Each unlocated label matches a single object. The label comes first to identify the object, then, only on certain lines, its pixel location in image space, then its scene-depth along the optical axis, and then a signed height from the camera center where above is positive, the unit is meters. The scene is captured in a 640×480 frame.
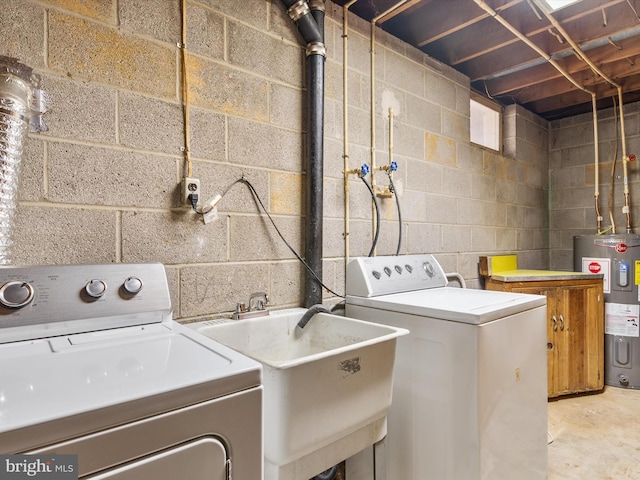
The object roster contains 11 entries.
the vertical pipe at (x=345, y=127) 1.91 +0.57
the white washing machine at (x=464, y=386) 1.31 -0.54
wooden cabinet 2.71 -0.68
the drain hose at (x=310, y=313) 1.52 -0.29
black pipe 1.68 +0.40
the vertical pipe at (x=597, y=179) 3.36 +0.54
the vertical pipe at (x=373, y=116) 2.04 +0.67
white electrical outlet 1.35 +0.19
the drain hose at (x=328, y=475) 1.60 -1.00
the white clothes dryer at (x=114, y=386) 0.56 -0.25
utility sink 0.97 -0.43
